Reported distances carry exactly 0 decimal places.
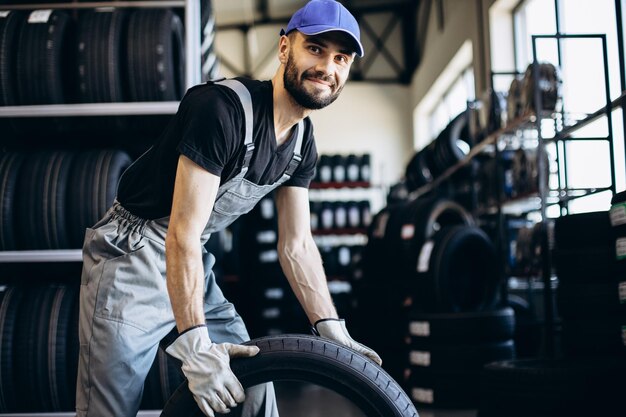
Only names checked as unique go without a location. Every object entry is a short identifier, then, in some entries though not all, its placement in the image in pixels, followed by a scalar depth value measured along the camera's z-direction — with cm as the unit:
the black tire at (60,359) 316
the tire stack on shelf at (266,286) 861
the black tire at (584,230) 361
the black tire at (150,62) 337
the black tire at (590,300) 351
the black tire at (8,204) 328
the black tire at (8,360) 316
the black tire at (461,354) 437
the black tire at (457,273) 466
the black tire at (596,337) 348
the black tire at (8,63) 338
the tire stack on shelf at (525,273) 538
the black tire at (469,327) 439
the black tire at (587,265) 356
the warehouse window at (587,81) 569
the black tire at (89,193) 330
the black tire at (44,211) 330
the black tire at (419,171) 873
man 182
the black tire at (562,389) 317
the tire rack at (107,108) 321
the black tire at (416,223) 567
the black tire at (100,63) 336
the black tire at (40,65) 337
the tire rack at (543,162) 397
